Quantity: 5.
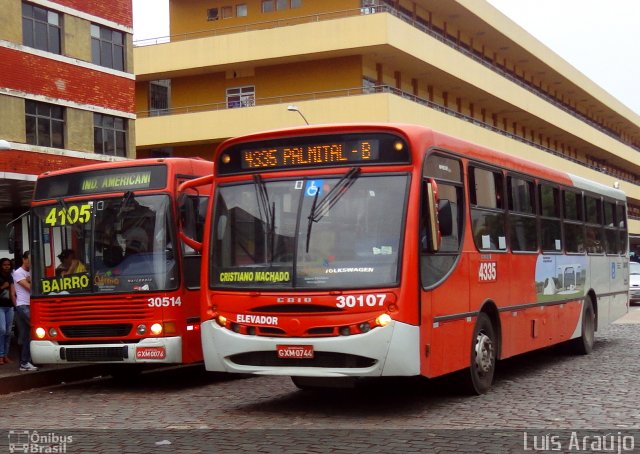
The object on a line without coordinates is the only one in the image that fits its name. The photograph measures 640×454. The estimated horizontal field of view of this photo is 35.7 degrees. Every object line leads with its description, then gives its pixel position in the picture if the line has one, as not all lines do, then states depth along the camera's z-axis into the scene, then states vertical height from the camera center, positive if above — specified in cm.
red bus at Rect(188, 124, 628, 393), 964 +15
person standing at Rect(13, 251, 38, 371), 1520 -23
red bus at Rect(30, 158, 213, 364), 1262 +17
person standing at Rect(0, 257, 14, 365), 1564 -32
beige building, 3966 +887
